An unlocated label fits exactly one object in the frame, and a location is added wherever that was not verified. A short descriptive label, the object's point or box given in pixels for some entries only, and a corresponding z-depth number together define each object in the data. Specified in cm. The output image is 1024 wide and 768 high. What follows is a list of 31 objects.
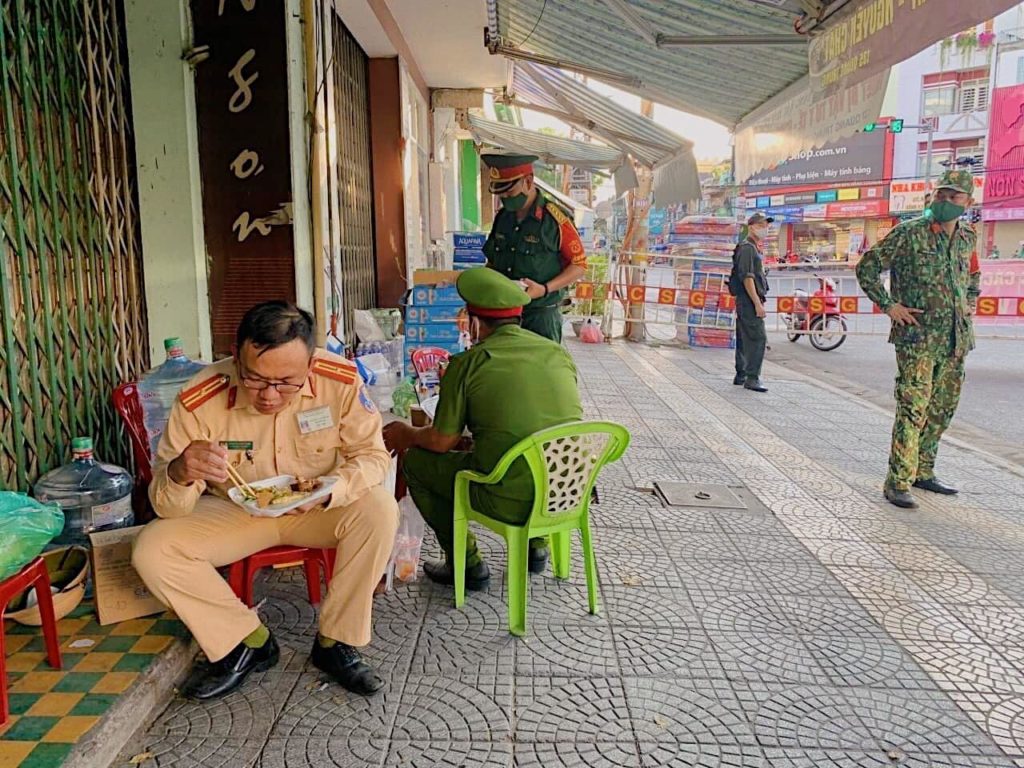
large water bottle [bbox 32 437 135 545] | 301
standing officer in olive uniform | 428
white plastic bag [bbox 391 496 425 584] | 327
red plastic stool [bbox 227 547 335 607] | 255
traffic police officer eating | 228
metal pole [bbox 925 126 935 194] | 2708
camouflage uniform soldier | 439
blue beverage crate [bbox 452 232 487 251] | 760
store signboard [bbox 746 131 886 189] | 3375
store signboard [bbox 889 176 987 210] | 3186
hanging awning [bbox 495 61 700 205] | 938
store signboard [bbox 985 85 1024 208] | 2734
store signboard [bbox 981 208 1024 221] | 2889
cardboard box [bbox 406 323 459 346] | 568
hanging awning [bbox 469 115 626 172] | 1255
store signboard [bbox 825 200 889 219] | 3403
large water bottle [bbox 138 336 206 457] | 331
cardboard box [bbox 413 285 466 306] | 564
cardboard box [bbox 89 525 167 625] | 262
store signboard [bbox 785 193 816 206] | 3634
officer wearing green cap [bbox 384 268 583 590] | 274
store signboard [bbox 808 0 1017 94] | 283
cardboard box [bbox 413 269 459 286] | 572
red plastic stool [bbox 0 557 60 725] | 209
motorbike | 1253
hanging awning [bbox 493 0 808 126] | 513
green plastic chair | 268
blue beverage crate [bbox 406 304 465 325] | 566
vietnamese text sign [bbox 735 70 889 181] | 419
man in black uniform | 837
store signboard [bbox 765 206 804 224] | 3675
